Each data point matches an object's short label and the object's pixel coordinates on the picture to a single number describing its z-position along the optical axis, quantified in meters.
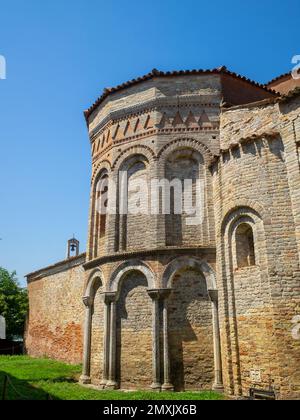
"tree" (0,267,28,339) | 26.94
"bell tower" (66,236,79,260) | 25.30
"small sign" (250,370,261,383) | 9.05
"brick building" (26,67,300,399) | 9.30
